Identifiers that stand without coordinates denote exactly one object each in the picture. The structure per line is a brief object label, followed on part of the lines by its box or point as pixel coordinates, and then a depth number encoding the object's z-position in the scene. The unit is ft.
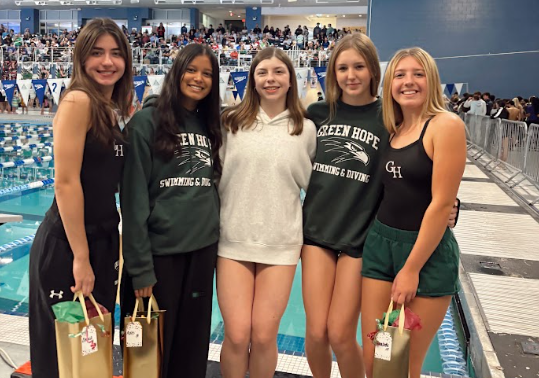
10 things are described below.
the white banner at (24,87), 50.49
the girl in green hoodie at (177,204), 5.84
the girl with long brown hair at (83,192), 5.21
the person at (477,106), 41.29
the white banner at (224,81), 46.52
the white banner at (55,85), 47.21
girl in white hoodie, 6.55
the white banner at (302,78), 43.65
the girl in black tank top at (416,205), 5.49
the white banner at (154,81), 47.11
